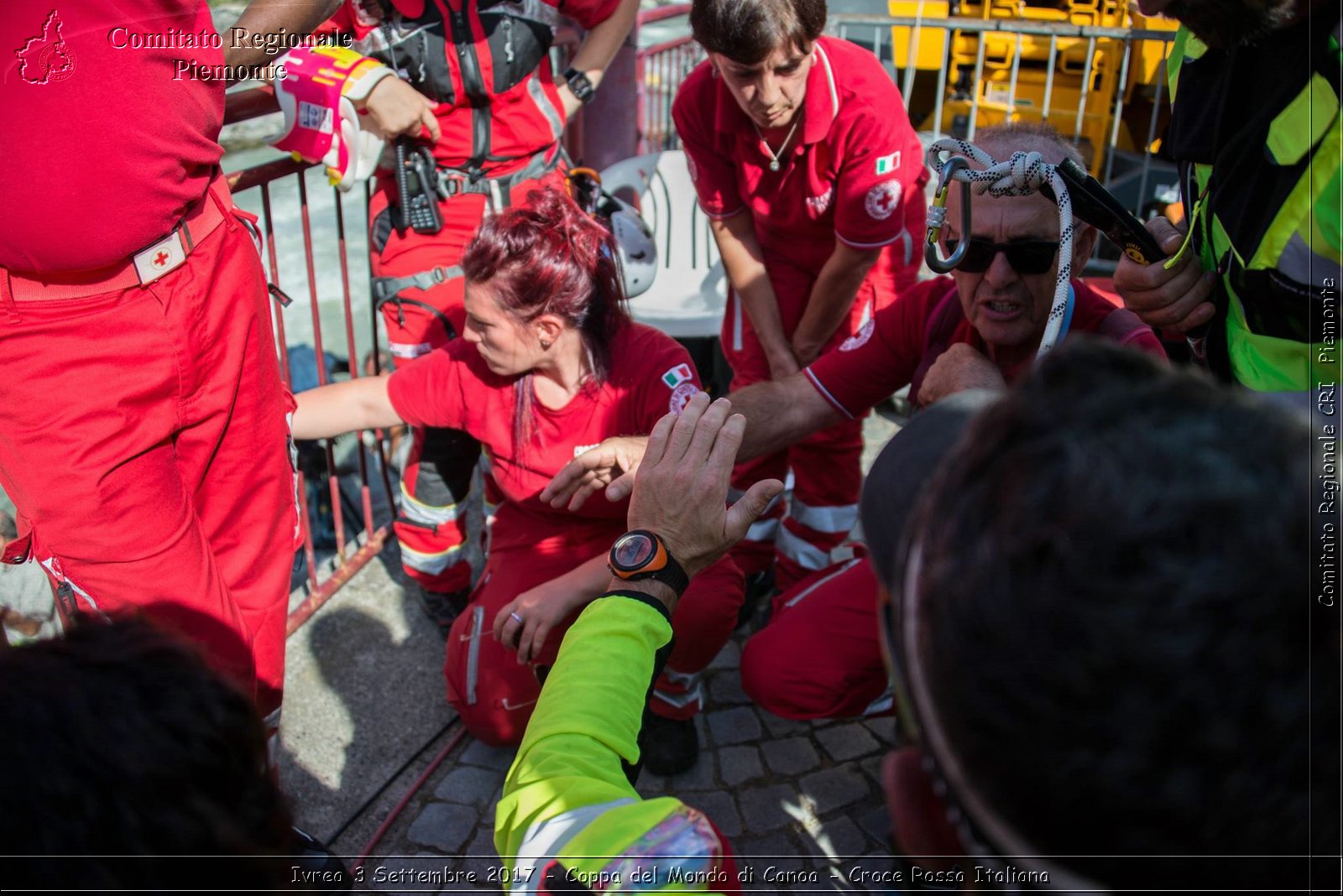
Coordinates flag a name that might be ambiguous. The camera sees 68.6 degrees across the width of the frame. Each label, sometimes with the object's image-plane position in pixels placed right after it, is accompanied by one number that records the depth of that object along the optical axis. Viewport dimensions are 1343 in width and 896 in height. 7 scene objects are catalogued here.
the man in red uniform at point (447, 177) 3.26
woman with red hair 2.67
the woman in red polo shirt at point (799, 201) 2.97
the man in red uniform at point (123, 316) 1.83
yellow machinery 6.56
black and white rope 1.86
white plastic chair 5.24
